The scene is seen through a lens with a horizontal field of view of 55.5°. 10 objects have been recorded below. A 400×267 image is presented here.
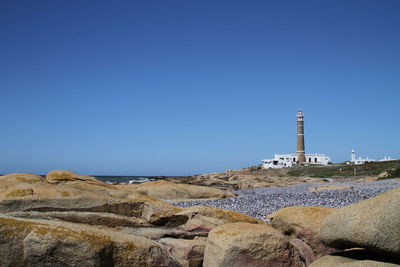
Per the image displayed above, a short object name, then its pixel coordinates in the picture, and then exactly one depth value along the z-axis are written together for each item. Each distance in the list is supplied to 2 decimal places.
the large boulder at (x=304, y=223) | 8.73
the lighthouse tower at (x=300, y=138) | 107.19
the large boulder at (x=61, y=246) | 6.05
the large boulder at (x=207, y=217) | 9.38
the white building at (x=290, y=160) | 100.81
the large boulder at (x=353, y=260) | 6.63
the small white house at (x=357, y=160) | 95.19
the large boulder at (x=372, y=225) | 6.16
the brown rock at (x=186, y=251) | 8.06
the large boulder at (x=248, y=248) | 7.39
